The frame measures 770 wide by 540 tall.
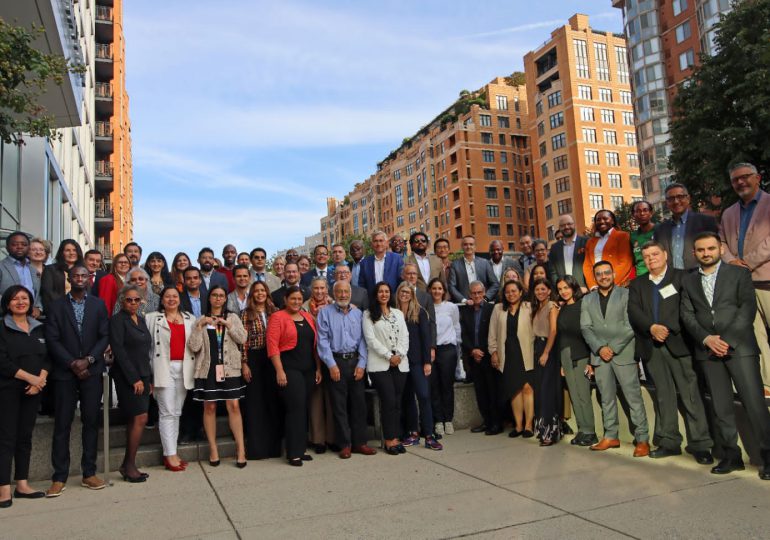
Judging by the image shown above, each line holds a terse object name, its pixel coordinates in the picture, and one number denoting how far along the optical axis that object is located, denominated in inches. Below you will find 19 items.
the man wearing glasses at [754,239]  225.1
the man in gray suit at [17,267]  266.8
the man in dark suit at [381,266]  341.2
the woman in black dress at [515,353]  297.6
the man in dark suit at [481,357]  315.3
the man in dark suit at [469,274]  360.8
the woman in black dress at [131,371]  240.5
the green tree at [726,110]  817.7
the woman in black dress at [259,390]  273.0
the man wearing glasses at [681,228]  266.7
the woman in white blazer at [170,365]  254.1
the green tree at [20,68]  232.2
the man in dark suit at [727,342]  209.5
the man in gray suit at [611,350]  252.8
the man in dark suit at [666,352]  229.1
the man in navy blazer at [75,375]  227.1
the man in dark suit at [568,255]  321.4
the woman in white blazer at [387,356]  275.4
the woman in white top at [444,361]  310.0
